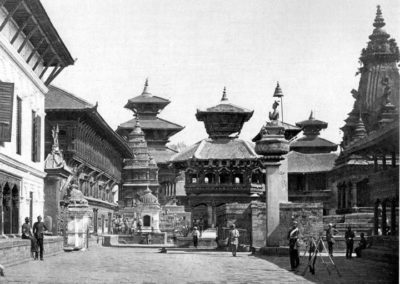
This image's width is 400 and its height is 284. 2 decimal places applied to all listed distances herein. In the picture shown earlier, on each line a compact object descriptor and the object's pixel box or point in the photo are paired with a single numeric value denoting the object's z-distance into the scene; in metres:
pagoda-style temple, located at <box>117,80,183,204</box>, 104.94
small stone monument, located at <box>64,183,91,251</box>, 38.34
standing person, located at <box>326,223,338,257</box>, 31.67
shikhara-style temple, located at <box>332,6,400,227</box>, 68.12
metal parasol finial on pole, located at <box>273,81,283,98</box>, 41.15
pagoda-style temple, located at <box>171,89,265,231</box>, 70.81
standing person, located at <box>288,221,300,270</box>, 23.58
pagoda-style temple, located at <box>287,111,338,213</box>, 82.62
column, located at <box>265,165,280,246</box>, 32.44
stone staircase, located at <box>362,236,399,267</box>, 26.12
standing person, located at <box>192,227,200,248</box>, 46.27
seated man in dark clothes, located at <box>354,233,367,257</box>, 32.12
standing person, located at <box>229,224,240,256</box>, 33.22
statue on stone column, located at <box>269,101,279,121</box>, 34.00
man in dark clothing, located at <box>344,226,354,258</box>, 31.45
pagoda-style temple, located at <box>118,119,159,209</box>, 93.88
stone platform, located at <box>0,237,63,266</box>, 23.33
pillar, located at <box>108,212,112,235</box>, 76.43
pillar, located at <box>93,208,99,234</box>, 65.71
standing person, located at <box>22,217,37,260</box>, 27.50
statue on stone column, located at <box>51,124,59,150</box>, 37.53
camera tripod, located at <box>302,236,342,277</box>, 21.52
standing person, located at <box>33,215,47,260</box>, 27.12
